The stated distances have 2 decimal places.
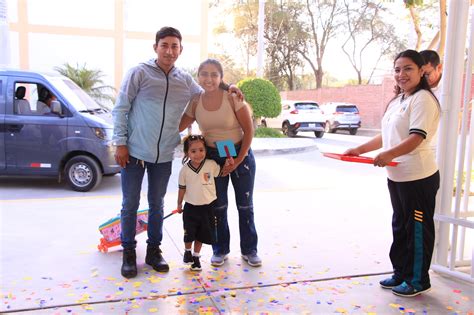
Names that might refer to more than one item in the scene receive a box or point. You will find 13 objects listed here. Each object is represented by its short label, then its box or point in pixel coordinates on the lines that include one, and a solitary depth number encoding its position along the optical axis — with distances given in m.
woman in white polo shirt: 2.94
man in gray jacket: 3.44
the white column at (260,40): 17.64
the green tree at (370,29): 32.12
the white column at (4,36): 8.20
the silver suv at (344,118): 20.48
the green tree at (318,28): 32.21
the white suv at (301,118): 17.78
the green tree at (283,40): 32.44
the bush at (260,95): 15.41
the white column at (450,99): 3.53
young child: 3.55
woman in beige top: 3.54
